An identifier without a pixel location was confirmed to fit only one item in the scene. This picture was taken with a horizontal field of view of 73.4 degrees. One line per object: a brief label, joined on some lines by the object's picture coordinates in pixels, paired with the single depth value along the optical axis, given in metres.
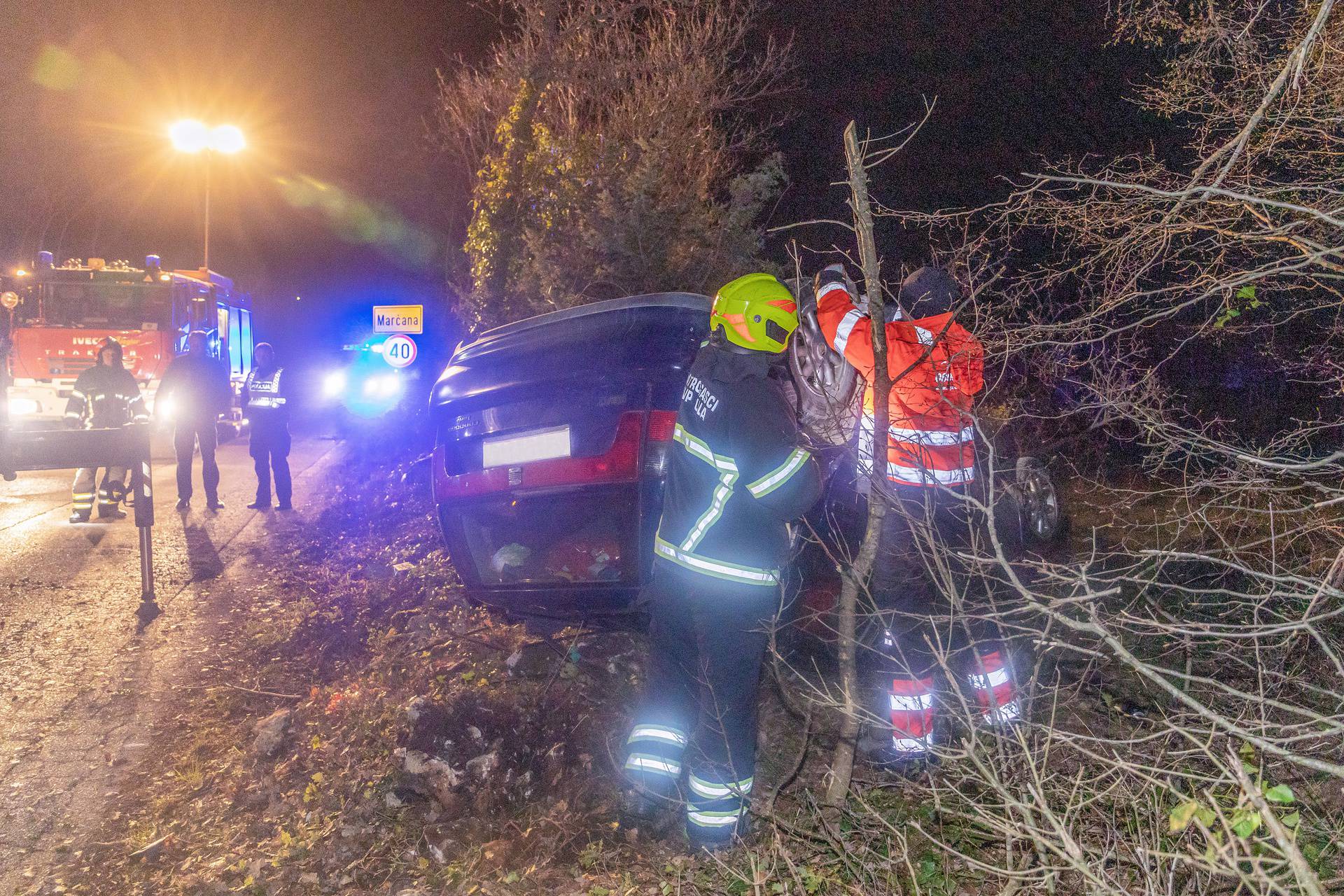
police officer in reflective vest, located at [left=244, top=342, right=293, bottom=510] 9.27
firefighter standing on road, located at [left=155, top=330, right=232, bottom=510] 9.21
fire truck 14.34
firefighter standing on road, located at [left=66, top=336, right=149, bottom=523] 8.56
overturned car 3.72
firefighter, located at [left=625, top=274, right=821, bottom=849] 3.07
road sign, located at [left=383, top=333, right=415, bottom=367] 11.66
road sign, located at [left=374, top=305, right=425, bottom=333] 11.74
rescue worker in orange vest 3.22
